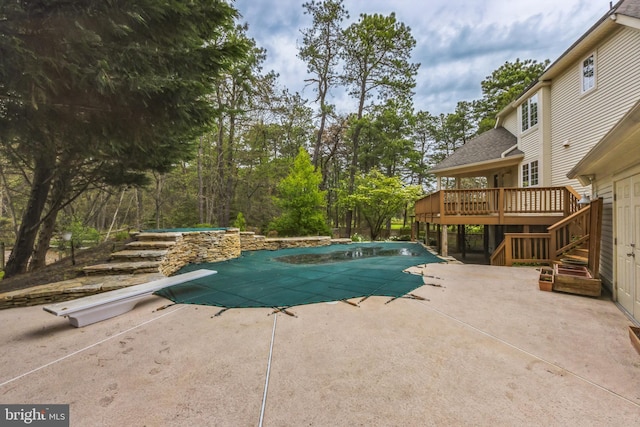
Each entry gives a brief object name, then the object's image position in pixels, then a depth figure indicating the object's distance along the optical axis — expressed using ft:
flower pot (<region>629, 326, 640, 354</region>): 8.08
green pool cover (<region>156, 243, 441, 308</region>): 13.60
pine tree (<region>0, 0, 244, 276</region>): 9.29
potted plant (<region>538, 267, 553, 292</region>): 14.90
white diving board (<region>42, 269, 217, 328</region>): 10.03
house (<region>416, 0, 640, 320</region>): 11.88
